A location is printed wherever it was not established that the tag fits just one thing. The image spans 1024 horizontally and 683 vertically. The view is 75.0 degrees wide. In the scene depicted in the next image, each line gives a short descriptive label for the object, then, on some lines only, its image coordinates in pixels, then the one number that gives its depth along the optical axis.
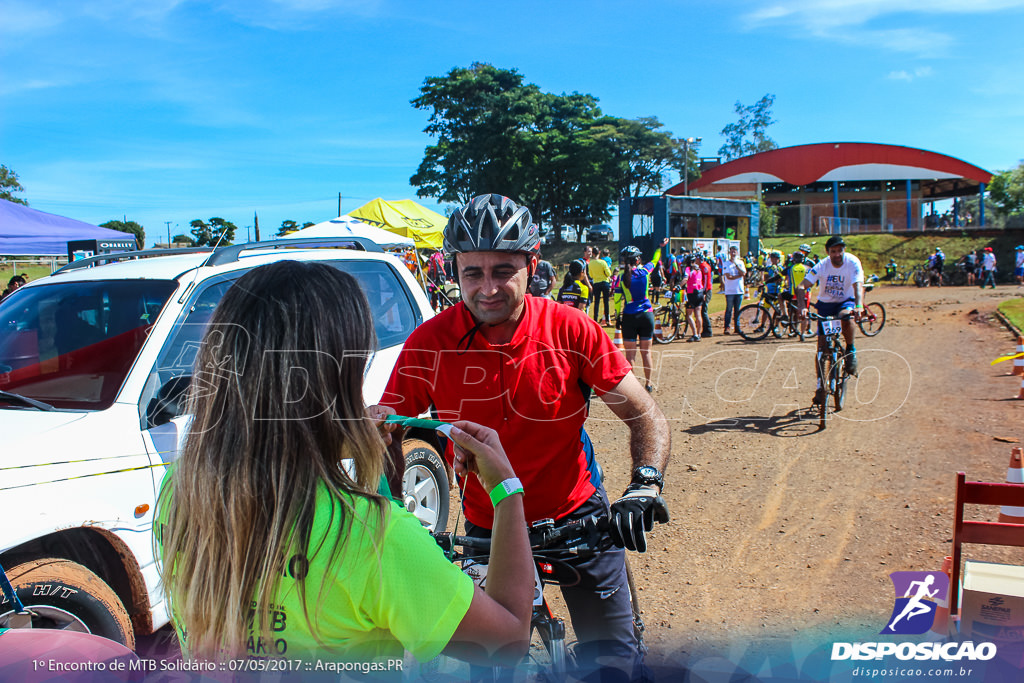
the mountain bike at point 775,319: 15.70
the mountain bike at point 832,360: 8.10
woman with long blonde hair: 1.27
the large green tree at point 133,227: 32.75
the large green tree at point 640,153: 54.28
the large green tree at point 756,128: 96.88
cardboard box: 2.68
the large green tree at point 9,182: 41.34
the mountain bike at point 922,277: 34.84
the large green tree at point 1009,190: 47.28
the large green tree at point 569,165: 52.53
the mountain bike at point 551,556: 2.24
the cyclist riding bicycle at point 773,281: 15.82
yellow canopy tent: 20.22
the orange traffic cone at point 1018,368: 10.20
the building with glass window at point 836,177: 56.53
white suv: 2.66
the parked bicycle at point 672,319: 16.20
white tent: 14.27
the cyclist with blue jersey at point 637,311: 10.12
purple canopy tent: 10.88
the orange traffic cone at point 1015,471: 4.03
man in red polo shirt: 2.43
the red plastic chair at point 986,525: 2.75
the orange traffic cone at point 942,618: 3.07
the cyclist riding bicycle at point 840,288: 8.16
